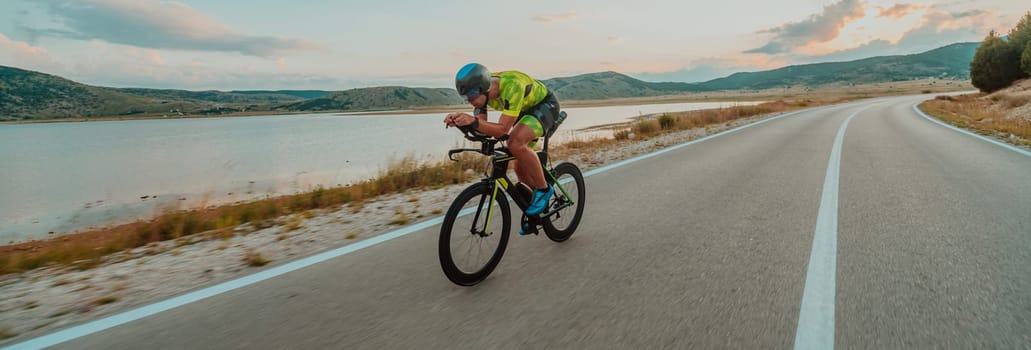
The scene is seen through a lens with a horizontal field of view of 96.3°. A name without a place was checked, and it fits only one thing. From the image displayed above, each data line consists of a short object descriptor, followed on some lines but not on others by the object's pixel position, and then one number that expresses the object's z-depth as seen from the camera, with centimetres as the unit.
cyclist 316
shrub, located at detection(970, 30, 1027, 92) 4831
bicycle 303
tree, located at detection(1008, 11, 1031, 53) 4778
